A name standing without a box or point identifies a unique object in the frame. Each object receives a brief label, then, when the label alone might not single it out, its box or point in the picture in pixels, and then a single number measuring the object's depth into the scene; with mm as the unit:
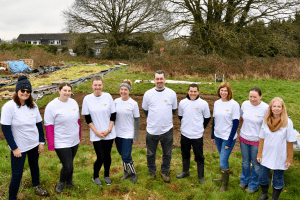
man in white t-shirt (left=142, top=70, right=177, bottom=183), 4008
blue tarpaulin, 19531
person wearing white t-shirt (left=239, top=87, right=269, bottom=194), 3684
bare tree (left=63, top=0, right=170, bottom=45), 29922
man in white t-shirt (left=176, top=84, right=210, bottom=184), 4047
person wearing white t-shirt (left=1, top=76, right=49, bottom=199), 3115
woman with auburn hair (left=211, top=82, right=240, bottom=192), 3886
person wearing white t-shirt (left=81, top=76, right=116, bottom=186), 3773
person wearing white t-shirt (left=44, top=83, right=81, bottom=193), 3467
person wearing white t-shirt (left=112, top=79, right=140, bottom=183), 3986
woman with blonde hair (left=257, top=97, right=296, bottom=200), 3285
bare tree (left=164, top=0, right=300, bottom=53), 17922
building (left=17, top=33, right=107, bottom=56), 62188
